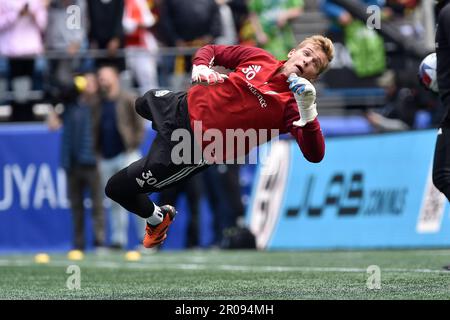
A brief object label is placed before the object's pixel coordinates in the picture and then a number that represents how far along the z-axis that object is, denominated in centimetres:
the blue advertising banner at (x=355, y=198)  1288
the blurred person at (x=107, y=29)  1552
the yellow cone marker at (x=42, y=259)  1246
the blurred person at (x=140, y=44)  1573
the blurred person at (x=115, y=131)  1441
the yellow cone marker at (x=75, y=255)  1297
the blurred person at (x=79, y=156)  1460
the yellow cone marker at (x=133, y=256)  1261
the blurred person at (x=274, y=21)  1612
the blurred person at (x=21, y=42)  1529
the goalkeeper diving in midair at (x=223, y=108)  762
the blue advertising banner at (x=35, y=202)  1544
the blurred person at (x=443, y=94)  813
